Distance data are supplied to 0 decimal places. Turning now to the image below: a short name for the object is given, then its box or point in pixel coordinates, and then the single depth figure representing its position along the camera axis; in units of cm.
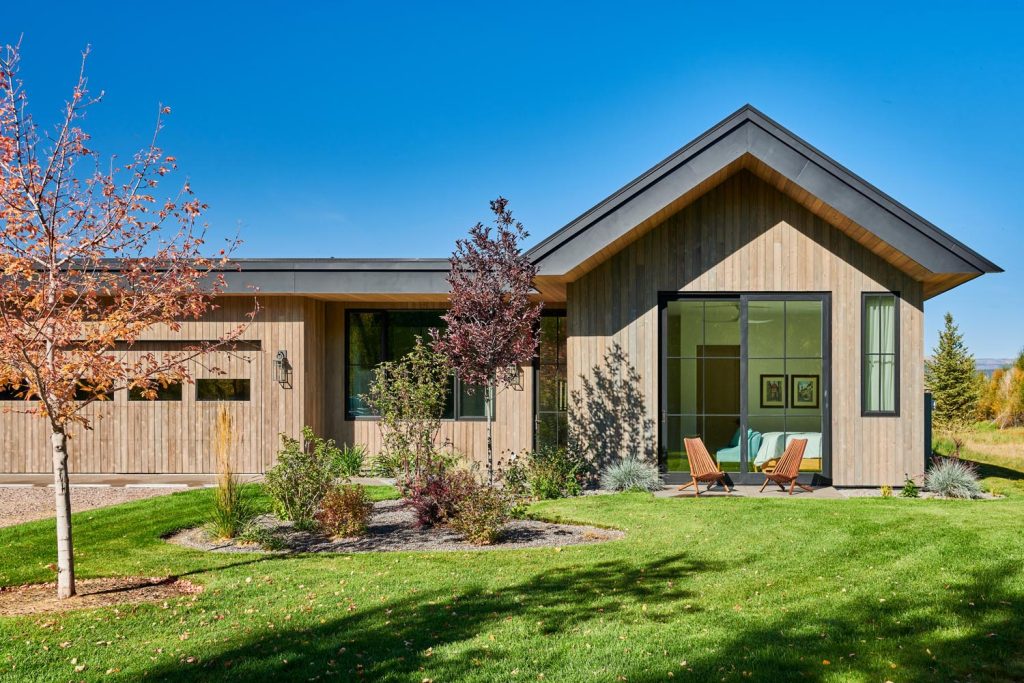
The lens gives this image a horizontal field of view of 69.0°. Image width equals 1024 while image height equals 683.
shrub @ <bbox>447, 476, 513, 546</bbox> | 756
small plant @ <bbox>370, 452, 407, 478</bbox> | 914
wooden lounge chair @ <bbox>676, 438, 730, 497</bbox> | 1036
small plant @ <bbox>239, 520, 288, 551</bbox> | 726
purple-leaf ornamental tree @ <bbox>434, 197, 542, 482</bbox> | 902
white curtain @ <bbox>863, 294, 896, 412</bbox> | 1109
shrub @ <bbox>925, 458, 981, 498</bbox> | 998
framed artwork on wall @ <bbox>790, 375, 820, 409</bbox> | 1295
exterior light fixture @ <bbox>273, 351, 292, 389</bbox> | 1233
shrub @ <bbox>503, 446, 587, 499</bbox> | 1028
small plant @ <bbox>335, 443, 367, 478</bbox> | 1243
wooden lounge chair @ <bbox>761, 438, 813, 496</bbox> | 1034
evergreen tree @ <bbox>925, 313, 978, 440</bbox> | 2569
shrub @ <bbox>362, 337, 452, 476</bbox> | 898
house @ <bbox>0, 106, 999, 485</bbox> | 1037
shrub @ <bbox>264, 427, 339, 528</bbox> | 787
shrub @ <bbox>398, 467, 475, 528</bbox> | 815
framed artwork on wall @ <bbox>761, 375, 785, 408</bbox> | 1397
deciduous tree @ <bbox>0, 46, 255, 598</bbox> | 543
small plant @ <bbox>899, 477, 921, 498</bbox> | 1004
